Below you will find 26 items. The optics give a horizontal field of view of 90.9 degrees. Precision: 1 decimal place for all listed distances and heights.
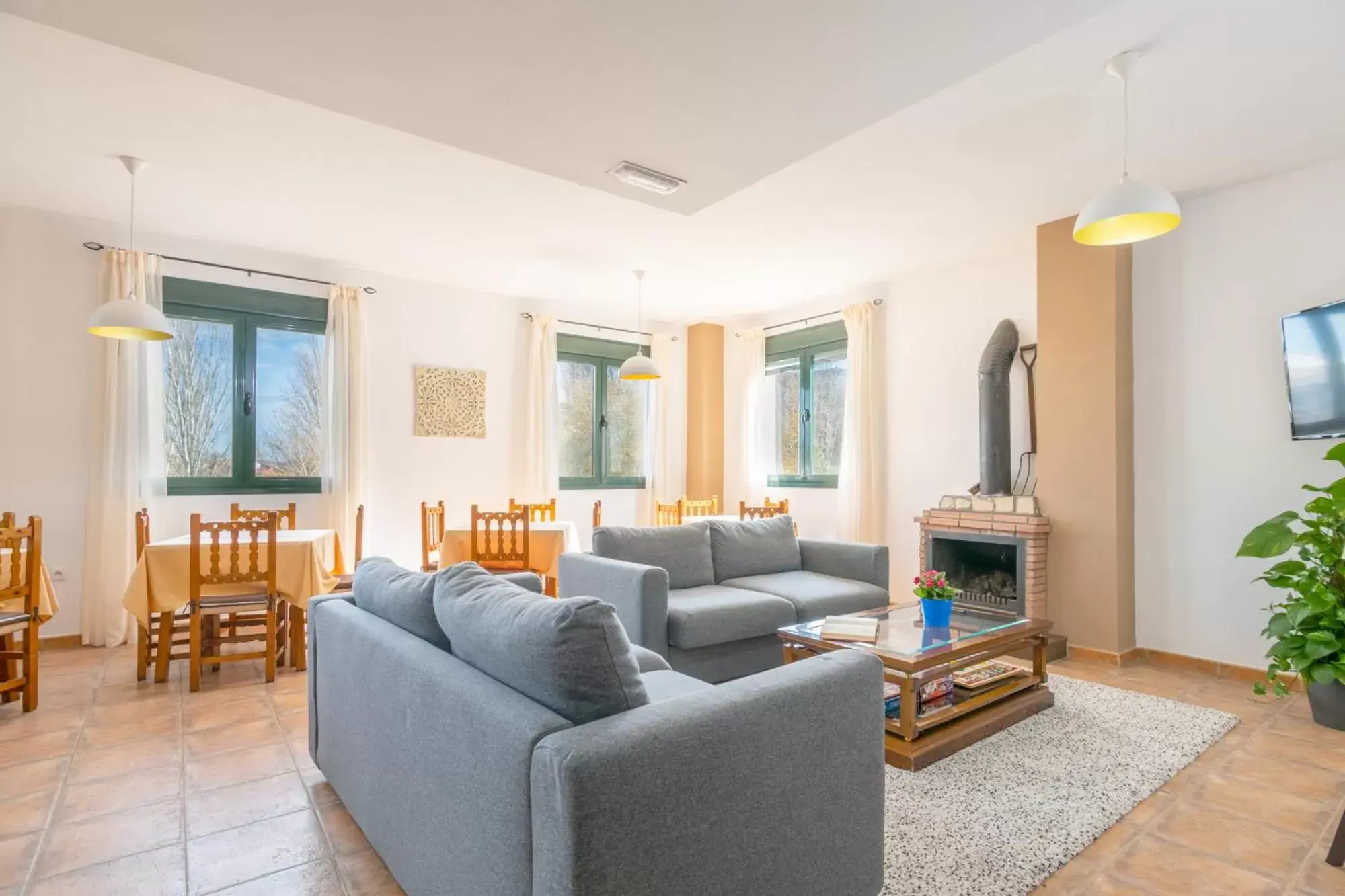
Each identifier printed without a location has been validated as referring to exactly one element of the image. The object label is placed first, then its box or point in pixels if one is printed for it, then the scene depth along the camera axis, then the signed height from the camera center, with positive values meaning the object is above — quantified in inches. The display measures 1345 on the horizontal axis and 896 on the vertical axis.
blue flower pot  113.5 -27.3
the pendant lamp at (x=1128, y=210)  96.6 +36.1
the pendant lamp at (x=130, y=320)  130.8 +27.8
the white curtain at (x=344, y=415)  193.0 +12.5
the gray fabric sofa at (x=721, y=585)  121.3 -28.3
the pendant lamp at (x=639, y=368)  203.9 +27.3
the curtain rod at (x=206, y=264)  163.8 +52.6
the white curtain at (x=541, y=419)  229.8 +13.5
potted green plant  109.5 -25.2
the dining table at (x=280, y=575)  133.0 -24.6
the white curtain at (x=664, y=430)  260.5 +10.2
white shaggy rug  71.7 -45.1
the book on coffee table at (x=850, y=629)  106.7 -28.8
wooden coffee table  96.3 -33.5
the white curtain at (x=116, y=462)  161.6 -0.6
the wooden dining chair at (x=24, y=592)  116.3 -23.7
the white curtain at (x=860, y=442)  211.6 +4.2
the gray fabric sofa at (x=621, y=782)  43.0 -24.8
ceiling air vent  106.4 +45.9
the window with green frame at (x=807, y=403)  233.8 +19.2
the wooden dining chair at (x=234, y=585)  132.3 -26.4
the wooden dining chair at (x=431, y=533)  181.6 -21.4
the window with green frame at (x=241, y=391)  179.5 +19.3
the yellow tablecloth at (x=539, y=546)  170.4 -23.3
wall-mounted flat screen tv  122.2 +15.5
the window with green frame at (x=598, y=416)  246.7 +15.7
